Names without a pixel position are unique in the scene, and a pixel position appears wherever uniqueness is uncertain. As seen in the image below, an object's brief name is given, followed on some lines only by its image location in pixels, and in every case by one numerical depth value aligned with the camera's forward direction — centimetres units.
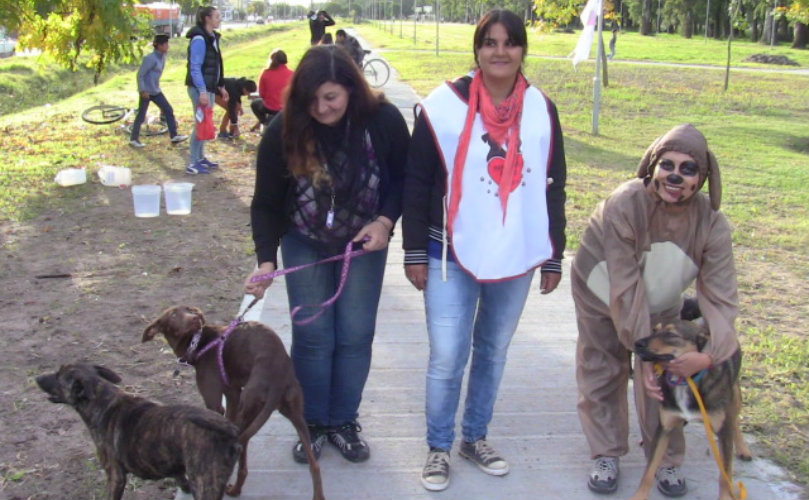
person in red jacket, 1260
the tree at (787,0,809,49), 1666
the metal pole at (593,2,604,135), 1516
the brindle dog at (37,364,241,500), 306
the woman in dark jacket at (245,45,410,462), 334
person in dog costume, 329
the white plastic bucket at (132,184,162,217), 864
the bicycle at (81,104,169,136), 1466
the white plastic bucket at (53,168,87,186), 1026
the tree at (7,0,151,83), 1099
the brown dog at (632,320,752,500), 332
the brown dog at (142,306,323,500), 334
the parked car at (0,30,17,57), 4583
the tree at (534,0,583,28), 2061
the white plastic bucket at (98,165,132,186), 1022
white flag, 1438
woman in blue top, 1089
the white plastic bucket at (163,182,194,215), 880
